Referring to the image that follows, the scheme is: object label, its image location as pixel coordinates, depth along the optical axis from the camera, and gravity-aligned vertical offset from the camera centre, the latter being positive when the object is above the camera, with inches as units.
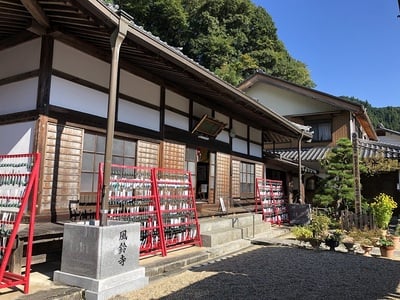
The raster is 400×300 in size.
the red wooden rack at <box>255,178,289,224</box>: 502.9 -10.6
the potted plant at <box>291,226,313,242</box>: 384.5 -44.7
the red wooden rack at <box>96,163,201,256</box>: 245.3 -10.0
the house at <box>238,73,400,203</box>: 744.3 +180.7
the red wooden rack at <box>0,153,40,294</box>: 167.2 -6.6
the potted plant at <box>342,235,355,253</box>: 353.1 -51.3
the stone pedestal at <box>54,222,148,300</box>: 182.9 -38.1
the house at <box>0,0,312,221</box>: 232.7 +81.0
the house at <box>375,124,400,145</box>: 1113.4 +200.6
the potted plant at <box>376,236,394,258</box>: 337.4 -50.4
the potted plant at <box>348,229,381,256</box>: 352.5 -50.2
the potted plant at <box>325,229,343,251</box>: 348.5 -45.9
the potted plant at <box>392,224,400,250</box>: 405.4 -49.4
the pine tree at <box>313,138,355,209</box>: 552.1 +23.1
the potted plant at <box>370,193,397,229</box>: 489.4 -22.9
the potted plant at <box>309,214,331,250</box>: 365.7 -39.5
